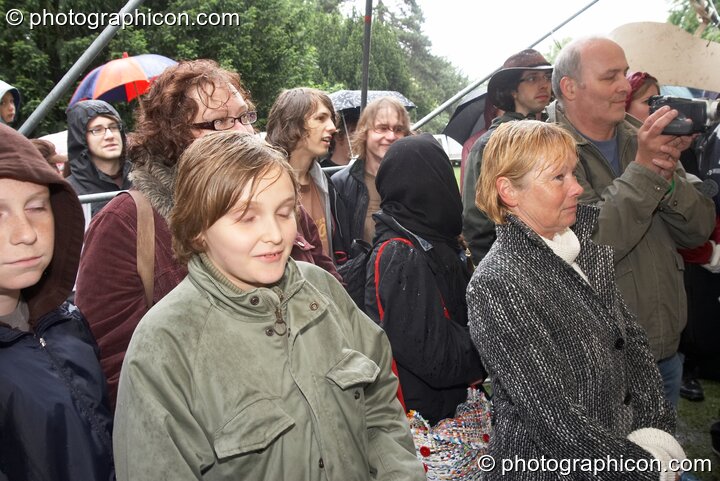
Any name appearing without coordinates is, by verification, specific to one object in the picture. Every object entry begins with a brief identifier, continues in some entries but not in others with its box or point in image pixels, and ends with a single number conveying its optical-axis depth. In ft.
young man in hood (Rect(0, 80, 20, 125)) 14.71
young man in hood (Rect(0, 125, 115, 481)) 4.71
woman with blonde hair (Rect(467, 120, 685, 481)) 5.95
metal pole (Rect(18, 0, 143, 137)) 10.48
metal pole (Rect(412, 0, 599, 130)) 18.02
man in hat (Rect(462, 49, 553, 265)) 11.84
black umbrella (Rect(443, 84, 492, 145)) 16.12
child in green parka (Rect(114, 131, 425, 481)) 4.51
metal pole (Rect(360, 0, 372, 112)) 14.50
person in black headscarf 7.64
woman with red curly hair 6.14
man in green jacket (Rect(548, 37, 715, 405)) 8.11
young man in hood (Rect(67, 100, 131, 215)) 15.19
